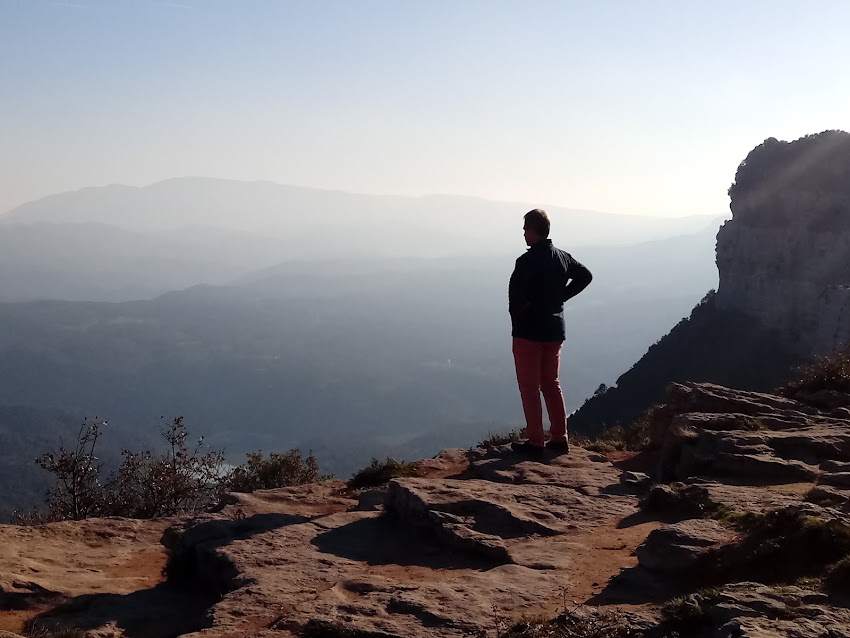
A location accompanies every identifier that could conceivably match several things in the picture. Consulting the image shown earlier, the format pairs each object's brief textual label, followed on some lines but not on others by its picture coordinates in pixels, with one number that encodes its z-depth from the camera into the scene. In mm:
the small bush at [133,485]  12758
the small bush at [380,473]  10055
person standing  8461
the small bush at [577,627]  3932
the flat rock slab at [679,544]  5137
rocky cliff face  55781
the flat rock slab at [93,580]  5660
